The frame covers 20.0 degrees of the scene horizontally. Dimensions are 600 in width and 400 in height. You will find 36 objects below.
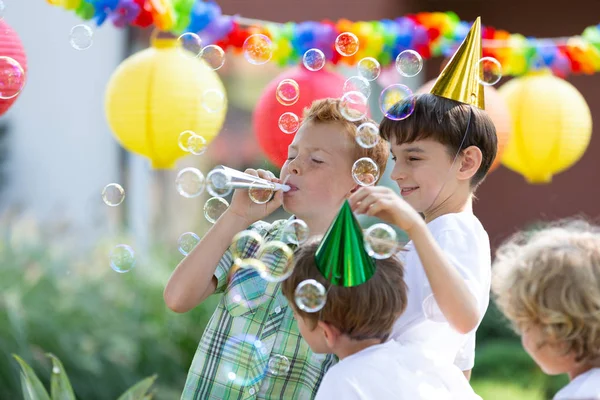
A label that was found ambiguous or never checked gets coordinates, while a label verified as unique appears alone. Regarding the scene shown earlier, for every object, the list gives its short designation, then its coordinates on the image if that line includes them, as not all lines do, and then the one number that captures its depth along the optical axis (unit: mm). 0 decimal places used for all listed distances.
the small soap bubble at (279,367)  3935
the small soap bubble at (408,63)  4849
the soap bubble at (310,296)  3355
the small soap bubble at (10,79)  5322
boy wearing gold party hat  3383
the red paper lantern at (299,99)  6725
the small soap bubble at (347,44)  5274
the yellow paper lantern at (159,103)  6758
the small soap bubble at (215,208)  4367
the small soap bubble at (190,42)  5255
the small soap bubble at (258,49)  5154
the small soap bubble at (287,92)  5001
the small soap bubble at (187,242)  4349
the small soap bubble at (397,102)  3965
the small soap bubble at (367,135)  3957
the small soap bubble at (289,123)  4587
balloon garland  6713
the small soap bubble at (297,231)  3879
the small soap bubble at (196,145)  4901
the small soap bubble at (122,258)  4528
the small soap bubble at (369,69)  4811
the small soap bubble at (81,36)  5576
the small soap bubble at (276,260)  3708
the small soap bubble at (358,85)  4520
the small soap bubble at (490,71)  5019
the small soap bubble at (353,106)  4088
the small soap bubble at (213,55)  5057
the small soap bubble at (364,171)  4017
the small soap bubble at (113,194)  4643
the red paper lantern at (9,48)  5691
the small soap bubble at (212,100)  5240
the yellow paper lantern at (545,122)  8742
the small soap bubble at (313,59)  5065
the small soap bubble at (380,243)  3444
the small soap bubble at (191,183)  4200
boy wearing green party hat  3319
